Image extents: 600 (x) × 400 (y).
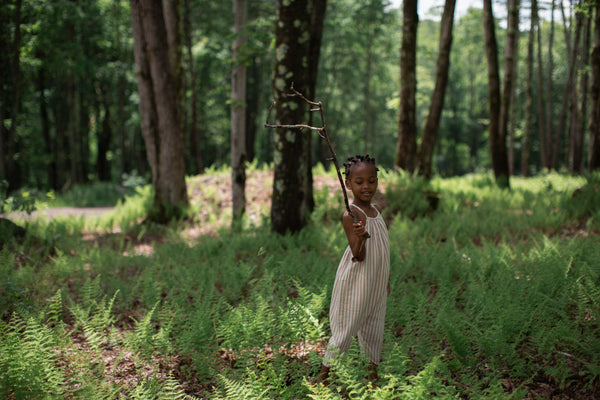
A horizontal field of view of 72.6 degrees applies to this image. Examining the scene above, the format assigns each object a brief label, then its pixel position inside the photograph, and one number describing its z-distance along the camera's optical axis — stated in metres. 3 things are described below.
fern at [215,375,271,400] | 2.77
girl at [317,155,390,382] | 3.06
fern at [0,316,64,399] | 3.07
